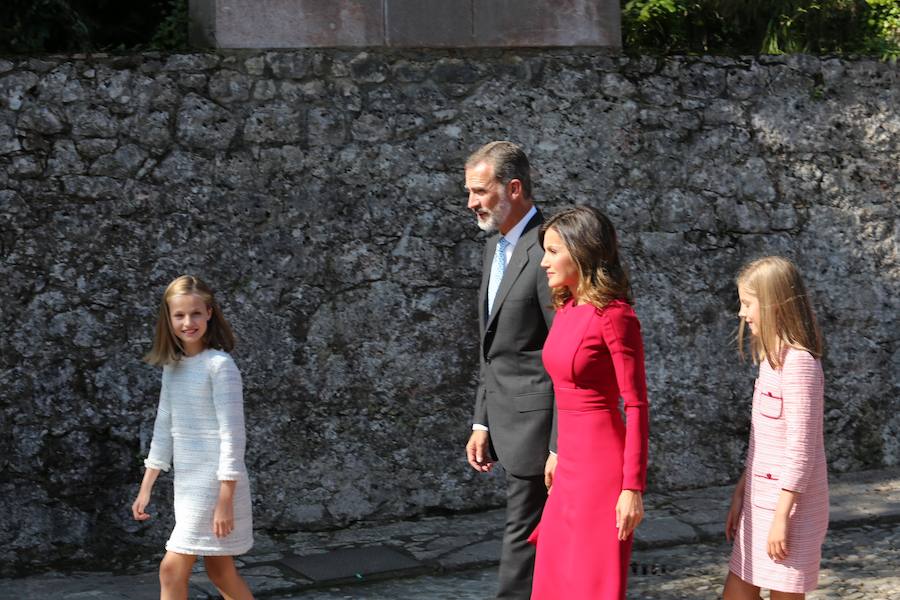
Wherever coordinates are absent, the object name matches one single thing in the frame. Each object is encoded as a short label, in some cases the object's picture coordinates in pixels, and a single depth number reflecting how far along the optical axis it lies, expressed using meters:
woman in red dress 7.29
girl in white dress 8.45
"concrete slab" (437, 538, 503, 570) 11.10
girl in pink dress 7.40
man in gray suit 8.52
